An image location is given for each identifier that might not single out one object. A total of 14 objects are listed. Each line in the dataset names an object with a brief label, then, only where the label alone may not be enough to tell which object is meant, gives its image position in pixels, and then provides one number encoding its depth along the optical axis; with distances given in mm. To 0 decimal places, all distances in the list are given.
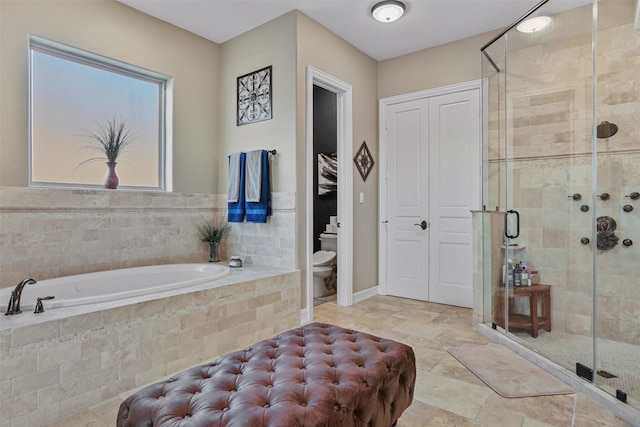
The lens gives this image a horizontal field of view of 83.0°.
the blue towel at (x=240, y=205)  3586
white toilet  4378
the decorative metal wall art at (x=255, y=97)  3502
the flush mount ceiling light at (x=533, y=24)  2848
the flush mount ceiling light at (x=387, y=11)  3105
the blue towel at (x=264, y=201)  3414
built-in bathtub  2142
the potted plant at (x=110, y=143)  3141
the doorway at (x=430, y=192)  3791
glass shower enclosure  2500
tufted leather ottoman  1172
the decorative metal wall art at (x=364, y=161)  4090
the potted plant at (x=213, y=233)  3695
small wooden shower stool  2820
